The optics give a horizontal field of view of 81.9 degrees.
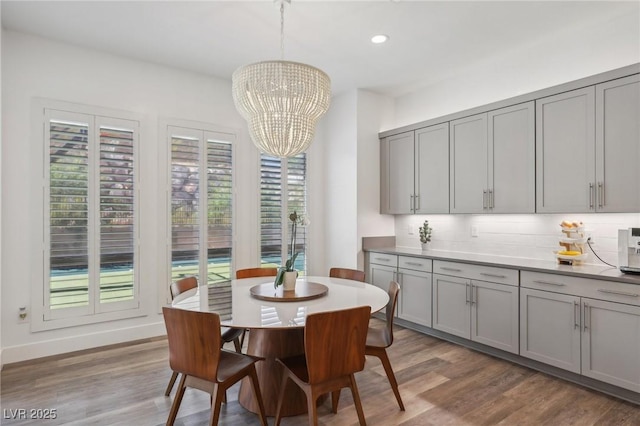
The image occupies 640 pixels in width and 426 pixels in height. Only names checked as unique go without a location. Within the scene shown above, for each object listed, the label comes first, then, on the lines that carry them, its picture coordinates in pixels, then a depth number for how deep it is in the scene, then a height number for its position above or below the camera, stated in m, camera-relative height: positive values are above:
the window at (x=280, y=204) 4.64 +0.14
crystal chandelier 2.36 +0.76
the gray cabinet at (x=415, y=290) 3.95 -0.82
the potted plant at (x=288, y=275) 2.66 -0.44
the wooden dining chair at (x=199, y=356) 1.89 -0.75
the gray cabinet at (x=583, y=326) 2.56 -0.84
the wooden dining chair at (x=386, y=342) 2.45 -0.87
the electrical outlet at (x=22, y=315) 3.28 -0.90
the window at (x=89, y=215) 3.41 -0.01
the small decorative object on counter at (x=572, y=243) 3.11 -0.24
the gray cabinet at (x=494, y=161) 3.38 +0.53
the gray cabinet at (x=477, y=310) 3.23 -0.90
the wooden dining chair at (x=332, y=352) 1.90 -0.74
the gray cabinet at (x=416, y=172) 4.14 +0.52
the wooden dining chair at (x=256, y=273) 3.50 -0.56
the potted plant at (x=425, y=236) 4.39 -0.25
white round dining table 2.23 -0.58
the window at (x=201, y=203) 4.05 +0.13
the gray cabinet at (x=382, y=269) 4.32 -0.65
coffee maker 2.66 -0.25
